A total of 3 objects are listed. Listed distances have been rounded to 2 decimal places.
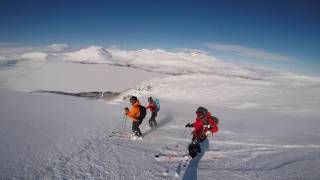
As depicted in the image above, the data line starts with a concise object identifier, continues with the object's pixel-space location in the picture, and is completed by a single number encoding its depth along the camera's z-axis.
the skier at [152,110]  9.00
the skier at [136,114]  7.22
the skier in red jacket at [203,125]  6.21
